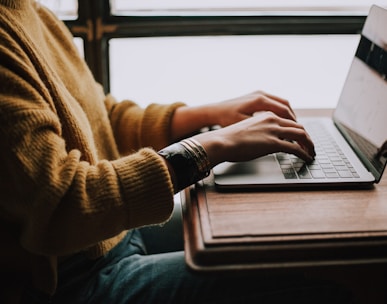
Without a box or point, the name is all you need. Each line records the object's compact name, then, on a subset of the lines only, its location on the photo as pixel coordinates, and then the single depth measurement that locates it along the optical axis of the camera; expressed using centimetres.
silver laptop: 78
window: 135
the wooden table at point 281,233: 62
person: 62
